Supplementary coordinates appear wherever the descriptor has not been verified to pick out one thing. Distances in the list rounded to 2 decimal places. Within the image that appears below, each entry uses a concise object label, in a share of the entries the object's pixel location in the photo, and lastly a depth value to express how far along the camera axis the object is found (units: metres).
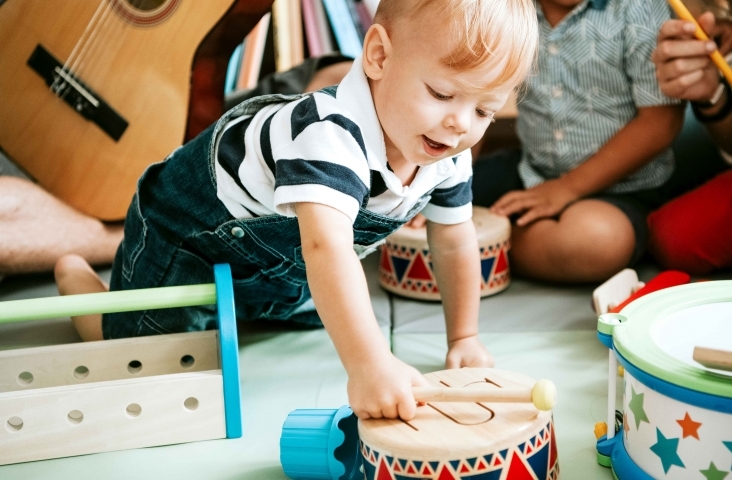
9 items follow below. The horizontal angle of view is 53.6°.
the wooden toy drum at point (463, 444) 0.55
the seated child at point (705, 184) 1.00
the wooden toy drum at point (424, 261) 1.09
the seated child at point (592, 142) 1.11
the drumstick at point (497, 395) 0.56
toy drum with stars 0.53
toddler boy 0.64
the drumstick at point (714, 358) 0.52
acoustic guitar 1.12
